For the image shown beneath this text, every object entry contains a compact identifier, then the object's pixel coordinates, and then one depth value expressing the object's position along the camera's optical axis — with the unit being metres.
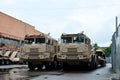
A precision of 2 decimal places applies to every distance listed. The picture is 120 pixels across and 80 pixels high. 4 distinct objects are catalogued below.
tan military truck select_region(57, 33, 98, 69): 10.05
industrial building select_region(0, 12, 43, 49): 19.86
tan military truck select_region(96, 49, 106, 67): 14.41
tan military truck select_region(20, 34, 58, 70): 10.68
